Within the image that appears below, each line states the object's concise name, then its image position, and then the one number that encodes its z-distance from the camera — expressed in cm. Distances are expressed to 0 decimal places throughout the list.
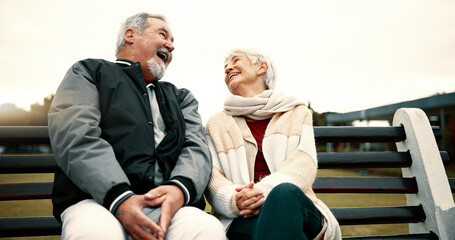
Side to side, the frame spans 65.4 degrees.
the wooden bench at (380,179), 235
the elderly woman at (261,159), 174
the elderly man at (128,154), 177
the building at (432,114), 2417
